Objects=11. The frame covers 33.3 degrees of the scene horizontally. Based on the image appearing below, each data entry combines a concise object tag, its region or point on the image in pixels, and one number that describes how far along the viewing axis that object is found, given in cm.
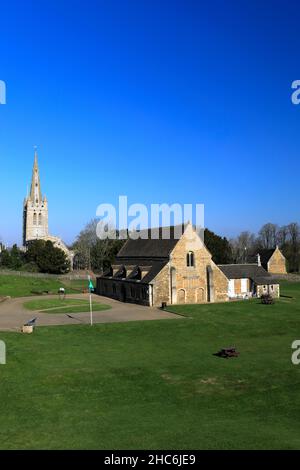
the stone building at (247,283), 6228
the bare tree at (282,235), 14062
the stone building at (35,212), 15325
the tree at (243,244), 13550
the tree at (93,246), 10938
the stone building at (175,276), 5659
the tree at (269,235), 14388
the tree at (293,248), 11862
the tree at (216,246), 9644
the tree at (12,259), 10119
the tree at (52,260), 9612
